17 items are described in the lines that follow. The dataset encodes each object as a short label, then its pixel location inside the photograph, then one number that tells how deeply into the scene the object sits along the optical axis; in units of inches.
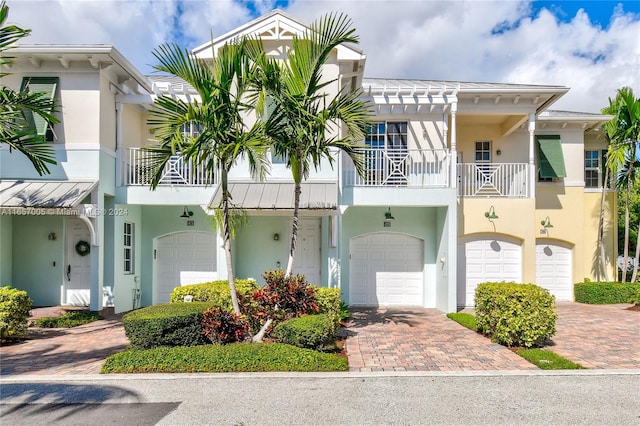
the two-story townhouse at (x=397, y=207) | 550.9
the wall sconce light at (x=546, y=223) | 664.4
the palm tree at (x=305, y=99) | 354.3
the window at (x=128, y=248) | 572.7
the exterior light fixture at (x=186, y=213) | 600.3
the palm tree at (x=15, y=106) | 348.2
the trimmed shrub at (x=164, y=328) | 332.5
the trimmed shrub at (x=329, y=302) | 411.2
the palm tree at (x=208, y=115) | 334.3
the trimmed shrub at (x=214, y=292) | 416.2
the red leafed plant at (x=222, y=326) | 341.1
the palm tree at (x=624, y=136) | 641.6
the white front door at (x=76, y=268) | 578.6
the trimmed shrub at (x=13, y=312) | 389.1
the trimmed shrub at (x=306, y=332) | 328.5
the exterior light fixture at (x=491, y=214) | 608.1
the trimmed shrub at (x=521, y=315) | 367.9
